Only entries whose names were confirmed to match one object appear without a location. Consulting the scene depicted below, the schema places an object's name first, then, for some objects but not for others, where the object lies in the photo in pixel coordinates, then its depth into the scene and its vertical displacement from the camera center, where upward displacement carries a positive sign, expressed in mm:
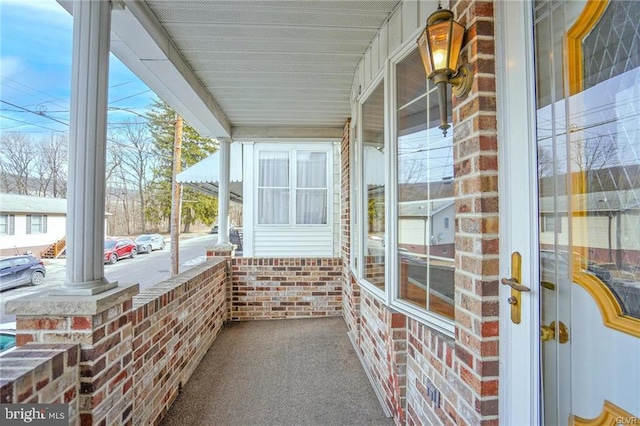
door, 880 +40
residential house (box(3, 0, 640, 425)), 982 +139
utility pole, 10227 +487
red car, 11547 -1212
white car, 14825 -1161
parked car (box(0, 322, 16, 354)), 2649 -1111
